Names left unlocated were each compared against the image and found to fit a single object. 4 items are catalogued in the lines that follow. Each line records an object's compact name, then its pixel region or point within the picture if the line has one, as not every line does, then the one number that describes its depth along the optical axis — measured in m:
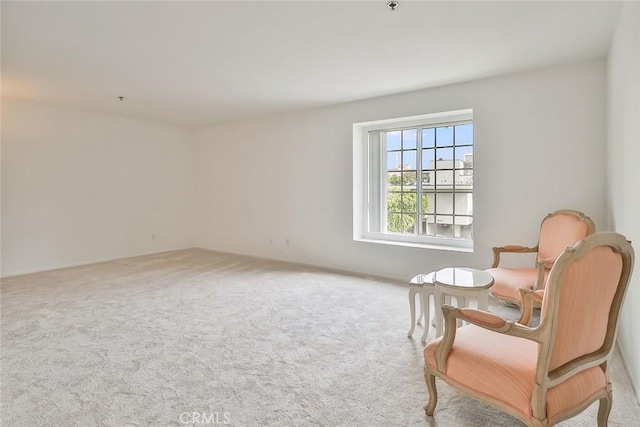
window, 4.28
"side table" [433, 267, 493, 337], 2.46
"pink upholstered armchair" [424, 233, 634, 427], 1.27
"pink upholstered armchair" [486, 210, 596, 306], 2.77
